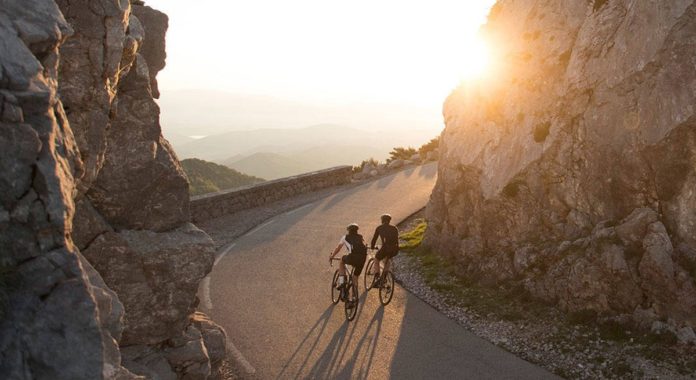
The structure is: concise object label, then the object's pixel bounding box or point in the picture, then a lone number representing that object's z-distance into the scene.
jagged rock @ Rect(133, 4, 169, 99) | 10.43
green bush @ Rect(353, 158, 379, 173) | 35.91
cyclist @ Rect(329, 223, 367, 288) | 13.36
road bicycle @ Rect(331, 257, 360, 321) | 13.90
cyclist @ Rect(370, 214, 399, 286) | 14.21
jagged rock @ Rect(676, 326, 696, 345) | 10.77
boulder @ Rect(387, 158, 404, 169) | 35.81
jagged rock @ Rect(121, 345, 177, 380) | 9.41
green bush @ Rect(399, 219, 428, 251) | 19.89
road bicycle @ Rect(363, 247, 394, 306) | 14.80
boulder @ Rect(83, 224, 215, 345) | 9.35
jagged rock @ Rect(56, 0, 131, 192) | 7.79
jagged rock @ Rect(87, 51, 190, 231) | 9.38
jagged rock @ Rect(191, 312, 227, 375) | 11.20
